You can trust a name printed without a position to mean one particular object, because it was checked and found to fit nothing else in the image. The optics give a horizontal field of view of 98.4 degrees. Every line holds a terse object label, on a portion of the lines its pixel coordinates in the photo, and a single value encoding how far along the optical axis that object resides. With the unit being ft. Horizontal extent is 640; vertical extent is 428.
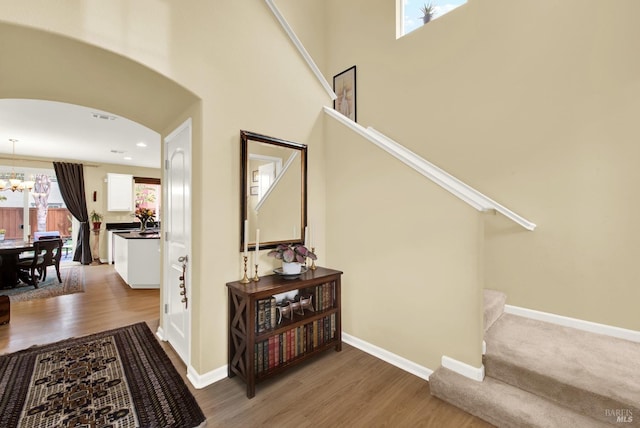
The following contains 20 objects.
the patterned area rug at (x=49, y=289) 14.34
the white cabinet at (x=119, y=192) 24.18
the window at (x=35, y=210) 20.99
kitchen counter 16.05
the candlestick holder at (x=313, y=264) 8.87
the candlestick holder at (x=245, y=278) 7.29
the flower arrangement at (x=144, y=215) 18.97
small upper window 10.40
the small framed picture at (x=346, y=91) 13.00
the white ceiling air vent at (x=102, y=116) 12.53
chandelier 17.12
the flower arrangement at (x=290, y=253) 7.76
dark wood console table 6.60
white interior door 7.75
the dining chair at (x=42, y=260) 15.61
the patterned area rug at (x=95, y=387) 5.77
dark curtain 22.16
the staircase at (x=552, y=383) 5.21
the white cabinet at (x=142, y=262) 15.94
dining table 14.83
